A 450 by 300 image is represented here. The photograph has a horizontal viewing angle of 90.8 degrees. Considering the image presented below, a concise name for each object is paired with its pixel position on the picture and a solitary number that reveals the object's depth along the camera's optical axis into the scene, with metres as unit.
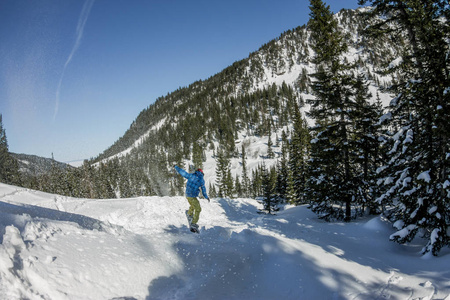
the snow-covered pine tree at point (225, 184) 61.72
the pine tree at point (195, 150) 96.03
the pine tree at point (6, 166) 50.72
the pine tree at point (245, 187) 77.94
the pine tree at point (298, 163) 35.16
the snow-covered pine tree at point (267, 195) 29.86
